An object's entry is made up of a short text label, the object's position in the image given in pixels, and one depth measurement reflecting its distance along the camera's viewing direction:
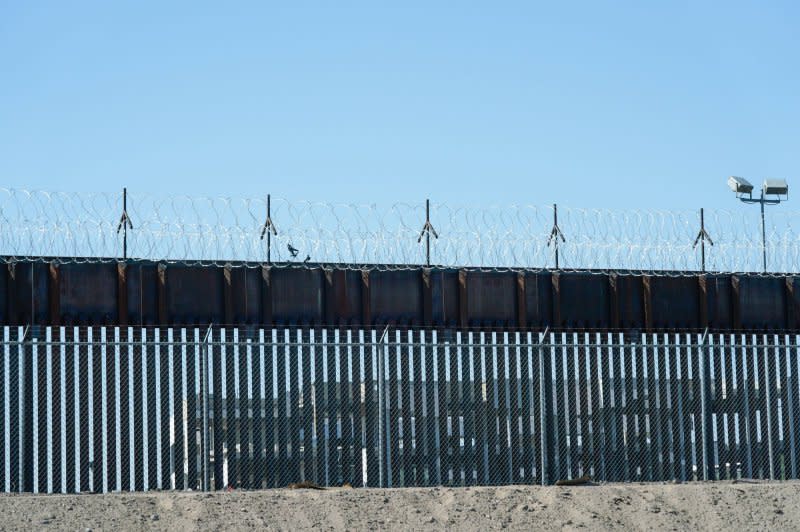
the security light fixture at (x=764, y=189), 31.73
